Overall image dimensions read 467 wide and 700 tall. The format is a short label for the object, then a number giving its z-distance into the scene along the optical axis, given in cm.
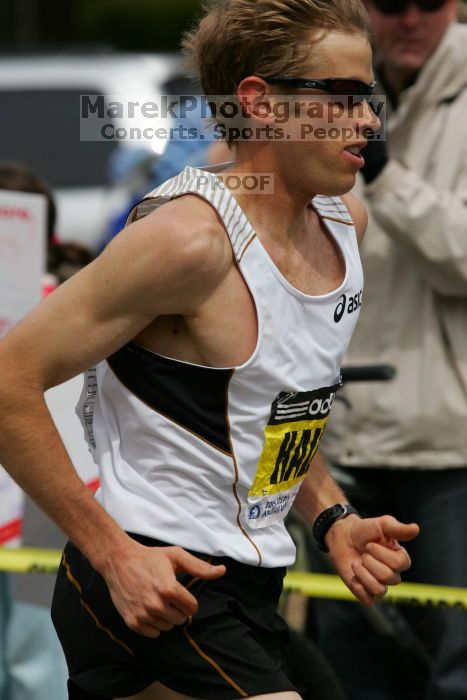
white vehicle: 2081
